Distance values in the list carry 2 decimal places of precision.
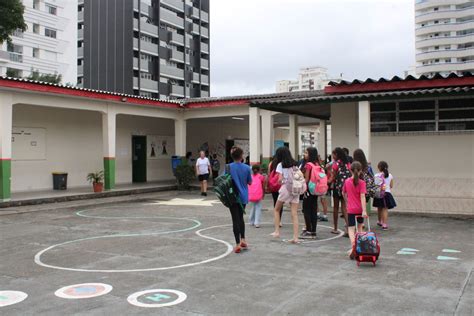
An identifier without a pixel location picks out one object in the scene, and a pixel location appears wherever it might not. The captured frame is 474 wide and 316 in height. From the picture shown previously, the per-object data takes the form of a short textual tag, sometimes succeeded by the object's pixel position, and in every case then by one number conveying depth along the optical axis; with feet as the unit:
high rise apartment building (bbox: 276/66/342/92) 364.38
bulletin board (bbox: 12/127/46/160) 53.31
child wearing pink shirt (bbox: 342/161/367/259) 22.93
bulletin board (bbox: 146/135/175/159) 73.00
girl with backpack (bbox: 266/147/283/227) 32.40
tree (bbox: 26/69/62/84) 144.19
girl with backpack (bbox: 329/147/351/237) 28.14
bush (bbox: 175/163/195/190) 63.57
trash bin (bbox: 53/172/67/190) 56.90
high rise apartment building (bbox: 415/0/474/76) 315.58
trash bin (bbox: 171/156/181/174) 66.28
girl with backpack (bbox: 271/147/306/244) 26.14
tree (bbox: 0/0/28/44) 75.97
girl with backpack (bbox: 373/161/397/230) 31.45
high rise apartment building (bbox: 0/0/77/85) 168.76
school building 40.57
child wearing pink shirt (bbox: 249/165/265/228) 32.50
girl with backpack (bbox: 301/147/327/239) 27.81
